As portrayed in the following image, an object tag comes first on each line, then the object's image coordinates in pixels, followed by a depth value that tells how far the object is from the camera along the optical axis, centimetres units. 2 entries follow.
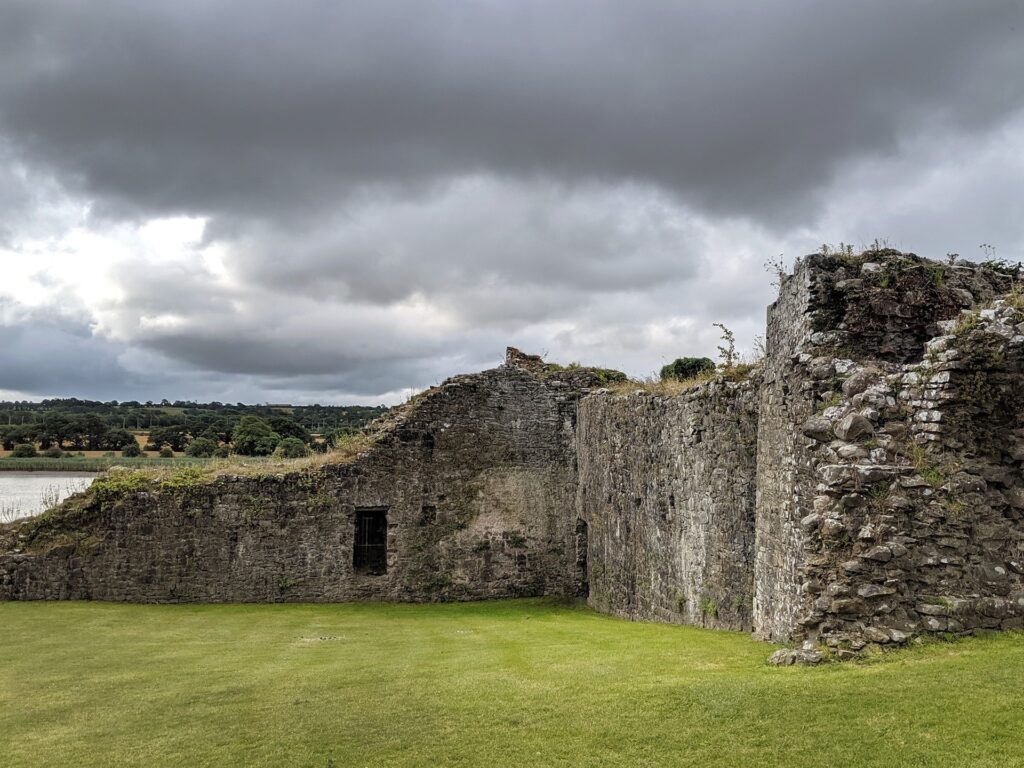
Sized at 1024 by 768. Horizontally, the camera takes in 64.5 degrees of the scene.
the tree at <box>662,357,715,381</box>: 2531
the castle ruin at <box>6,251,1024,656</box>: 735
